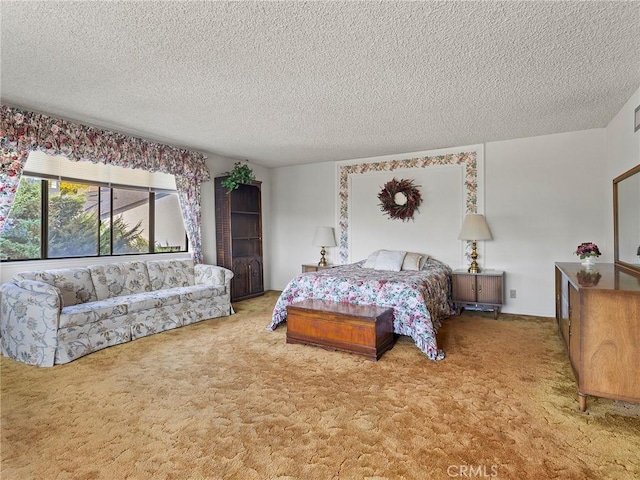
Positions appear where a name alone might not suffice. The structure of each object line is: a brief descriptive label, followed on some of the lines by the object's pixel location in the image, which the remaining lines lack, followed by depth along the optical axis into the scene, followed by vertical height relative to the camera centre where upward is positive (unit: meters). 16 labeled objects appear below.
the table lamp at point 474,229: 4.52 +0.13
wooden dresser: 2.05 -0.60
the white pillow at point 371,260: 5.06 -0.29
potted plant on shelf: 5.39 +0.98
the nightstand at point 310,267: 5.83 -0.44
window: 3.68 +0.26
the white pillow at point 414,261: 4.82 -0.29
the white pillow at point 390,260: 4.82 -0.28
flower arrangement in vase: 3.31 -0.13
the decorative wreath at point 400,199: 5.37 +0.64
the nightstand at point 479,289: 4.51 -0.64
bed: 3.33 -0.58
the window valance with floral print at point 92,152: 3.29 +1.01
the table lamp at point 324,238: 5.74 +0.04
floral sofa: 3.08 -0.63
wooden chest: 3.18 -0.82
